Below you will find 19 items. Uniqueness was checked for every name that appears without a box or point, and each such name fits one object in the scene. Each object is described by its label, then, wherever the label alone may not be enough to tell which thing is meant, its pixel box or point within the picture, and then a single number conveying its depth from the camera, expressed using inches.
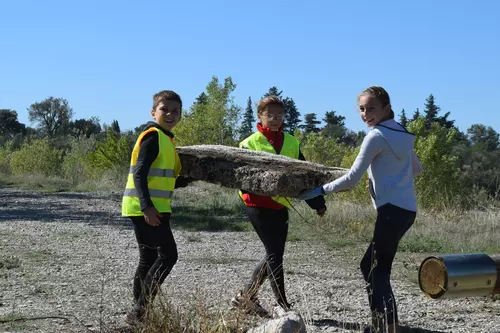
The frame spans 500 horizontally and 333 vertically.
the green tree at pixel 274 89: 1684.5
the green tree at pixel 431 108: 2837.1
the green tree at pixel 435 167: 695.1
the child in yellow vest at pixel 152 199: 187.0
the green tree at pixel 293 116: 2679.9
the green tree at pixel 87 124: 3100.4
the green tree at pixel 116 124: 2979.8
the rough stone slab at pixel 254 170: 191.9
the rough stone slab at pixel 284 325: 165.5
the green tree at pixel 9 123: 3181.6
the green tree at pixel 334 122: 2645.2
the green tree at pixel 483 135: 2696.6
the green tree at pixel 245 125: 1077.8
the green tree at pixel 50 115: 3314.5
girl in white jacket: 177.8
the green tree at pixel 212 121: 1024.9
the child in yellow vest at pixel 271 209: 210.1
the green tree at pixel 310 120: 2953.2
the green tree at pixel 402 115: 2035.7
